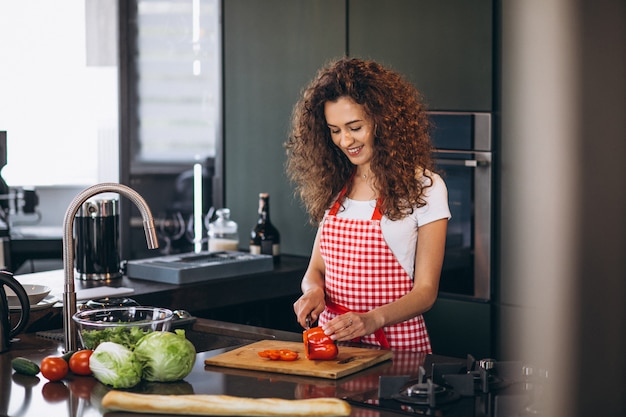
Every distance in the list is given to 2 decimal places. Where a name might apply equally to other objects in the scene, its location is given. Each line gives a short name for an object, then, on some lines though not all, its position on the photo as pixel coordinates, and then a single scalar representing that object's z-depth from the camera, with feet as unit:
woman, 8.45
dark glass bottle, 12.35
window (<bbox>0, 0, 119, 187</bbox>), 24.98
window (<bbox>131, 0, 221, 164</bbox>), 17.11
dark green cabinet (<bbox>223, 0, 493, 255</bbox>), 11.46
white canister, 12.73
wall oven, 11.43
